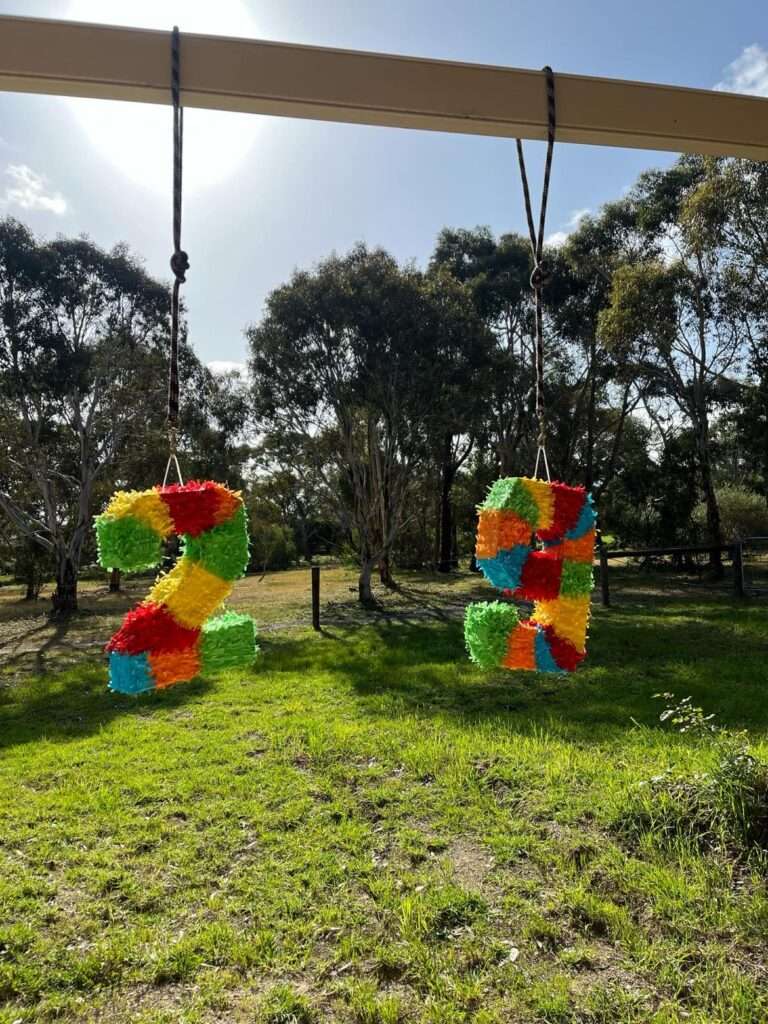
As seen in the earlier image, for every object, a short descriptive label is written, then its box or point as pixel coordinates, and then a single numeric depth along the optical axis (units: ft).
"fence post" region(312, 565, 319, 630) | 33.82
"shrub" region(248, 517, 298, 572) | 81.85
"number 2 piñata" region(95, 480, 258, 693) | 5.41
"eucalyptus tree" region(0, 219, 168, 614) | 41.55
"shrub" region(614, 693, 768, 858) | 9.51
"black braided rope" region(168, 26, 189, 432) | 5.31
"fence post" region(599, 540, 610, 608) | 37.26
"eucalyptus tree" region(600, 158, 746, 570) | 42.55
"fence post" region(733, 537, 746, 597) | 36.60
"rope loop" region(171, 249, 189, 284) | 5.82
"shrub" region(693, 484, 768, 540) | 71.77
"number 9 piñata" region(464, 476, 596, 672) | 6.14
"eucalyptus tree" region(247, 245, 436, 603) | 39.34
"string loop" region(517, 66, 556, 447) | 6.05
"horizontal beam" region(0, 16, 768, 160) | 5.50
